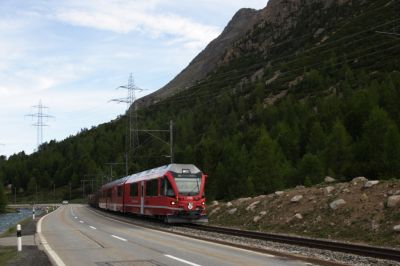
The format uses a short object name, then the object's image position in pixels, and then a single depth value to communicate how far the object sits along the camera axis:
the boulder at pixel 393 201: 19.31
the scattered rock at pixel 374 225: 18.89
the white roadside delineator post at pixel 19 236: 16.78
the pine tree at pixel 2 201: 127.56
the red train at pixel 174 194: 29.20
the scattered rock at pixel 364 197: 21.23
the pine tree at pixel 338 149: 62.05
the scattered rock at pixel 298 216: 23.71
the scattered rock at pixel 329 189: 24.40
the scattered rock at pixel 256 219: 26.67
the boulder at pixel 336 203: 22.05
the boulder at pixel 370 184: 22.12
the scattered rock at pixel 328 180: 29.75
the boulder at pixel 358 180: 23.70
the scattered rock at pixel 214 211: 33.48
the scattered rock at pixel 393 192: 19.97
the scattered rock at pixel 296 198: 25.59
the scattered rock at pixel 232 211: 30.55
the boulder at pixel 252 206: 29.12
